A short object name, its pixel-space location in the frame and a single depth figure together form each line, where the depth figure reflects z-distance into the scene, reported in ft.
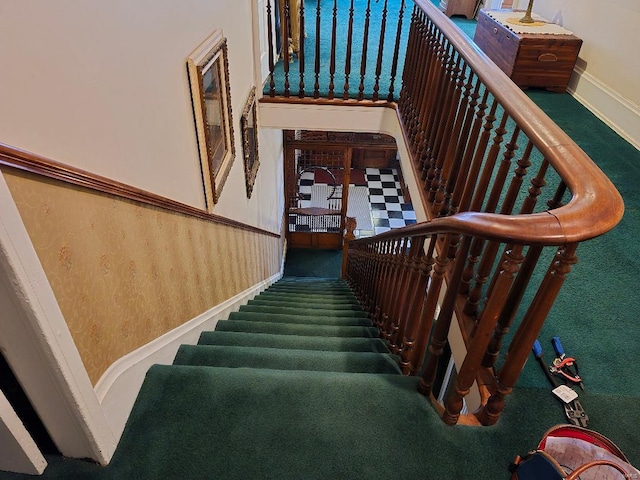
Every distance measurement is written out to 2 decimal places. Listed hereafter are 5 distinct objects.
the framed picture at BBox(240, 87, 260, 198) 11.61
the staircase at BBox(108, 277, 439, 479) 3.90
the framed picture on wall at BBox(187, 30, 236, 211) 6.91
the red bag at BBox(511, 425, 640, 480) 3.30
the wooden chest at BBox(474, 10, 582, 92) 11.84
